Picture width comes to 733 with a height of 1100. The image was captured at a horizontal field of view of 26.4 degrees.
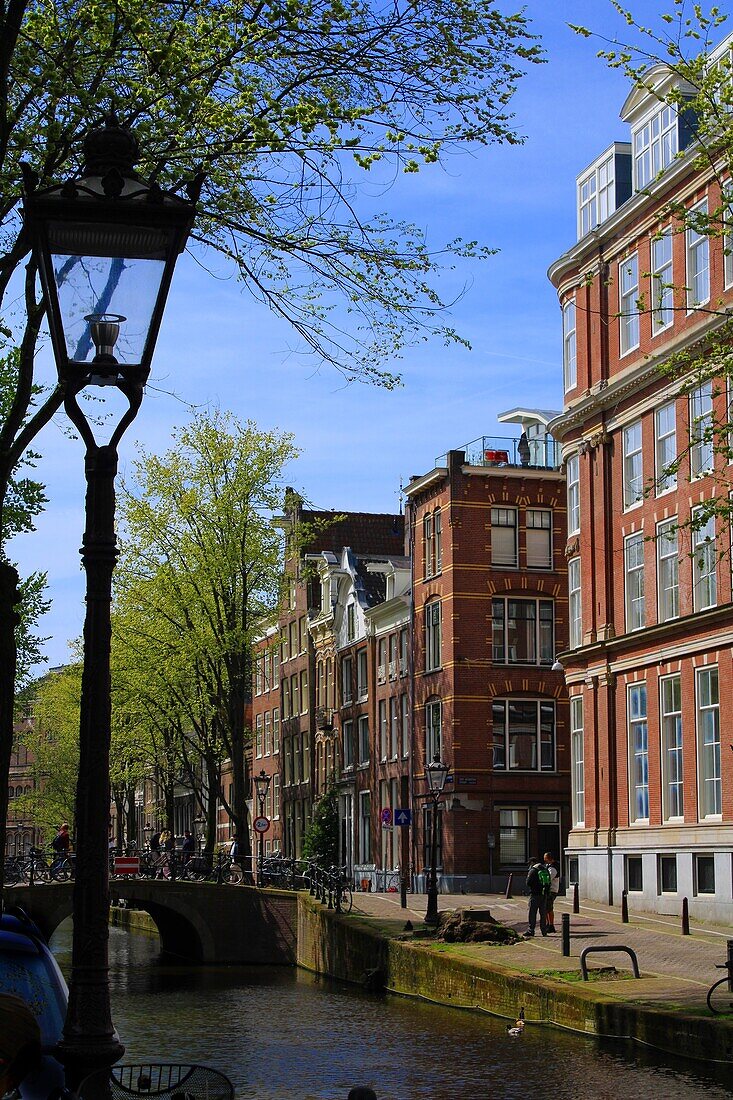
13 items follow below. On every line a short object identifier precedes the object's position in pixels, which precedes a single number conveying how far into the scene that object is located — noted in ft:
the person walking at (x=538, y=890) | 104.17
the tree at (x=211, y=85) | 40.24
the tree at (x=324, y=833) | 203.00
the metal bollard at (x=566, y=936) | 89.30
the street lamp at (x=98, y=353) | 22.27
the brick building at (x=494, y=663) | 170.71
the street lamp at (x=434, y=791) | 113.91
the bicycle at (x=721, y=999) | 63.93
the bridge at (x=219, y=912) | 151.02
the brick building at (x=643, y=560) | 114.21
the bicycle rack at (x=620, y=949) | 76.95
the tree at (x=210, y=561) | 164.45
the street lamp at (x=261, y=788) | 162.70
